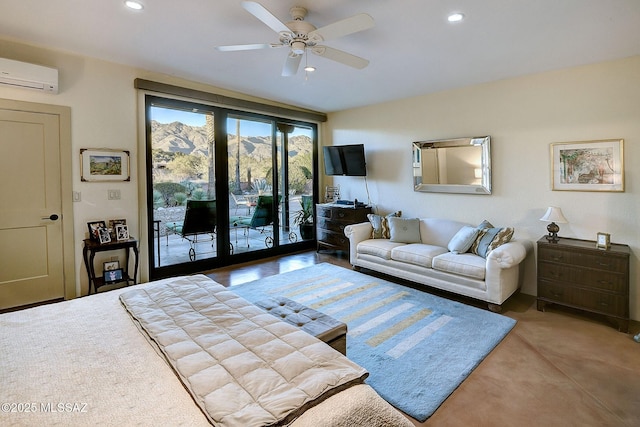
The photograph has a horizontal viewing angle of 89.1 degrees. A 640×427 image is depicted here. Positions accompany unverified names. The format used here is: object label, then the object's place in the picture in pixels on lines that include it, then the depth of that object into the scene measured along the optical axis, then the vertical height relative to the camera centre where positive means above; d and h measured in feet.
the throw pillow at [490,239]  12.16 -1.36
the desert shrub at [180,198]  14.94 +0.51
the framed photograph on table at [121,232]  12.49 -0.86
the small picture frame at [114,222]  12.60 -0.47
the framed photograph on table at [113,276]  12.15 -2.49
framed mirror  14.10 +1.82
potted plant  20.72 -0.72
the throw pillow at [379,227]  15.98 -1.06
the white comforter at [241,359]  3.60 -2.09
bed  3.50 -2.15
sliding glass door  14.49 +1.23
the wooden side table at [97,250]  11.59 -1.47
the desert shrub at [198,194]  15.49 +0.71
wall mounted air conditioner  9.90 +4.28
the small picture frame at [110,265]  12.46 -2.14
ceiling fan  7.10 +4.23
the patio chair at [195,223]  15.29 -0.69
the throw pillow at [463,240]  12.91 -1.44
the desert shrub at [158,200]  14.25 +0.41
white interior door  10.75 +0.08
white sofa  11.06 -2.22
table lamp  11.41 -0.58
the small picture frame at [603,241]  10.34 -1.26
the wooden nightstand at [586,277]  9.77 -2.41
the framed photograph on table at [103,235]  11.94 -0.93
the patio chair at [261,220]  17.43 -0.66
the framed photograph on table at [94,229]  12.04 -0.69
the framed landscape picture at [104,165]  12.00 +1.74
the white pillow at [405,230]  15.12 -1.17
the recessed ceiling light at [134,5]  7.86 +5.04
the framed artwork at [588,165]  10.96 +1.30
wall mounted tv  18.08 +2.66
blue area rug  7.25 -3.77
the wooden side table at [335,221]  17.72 -0.82
